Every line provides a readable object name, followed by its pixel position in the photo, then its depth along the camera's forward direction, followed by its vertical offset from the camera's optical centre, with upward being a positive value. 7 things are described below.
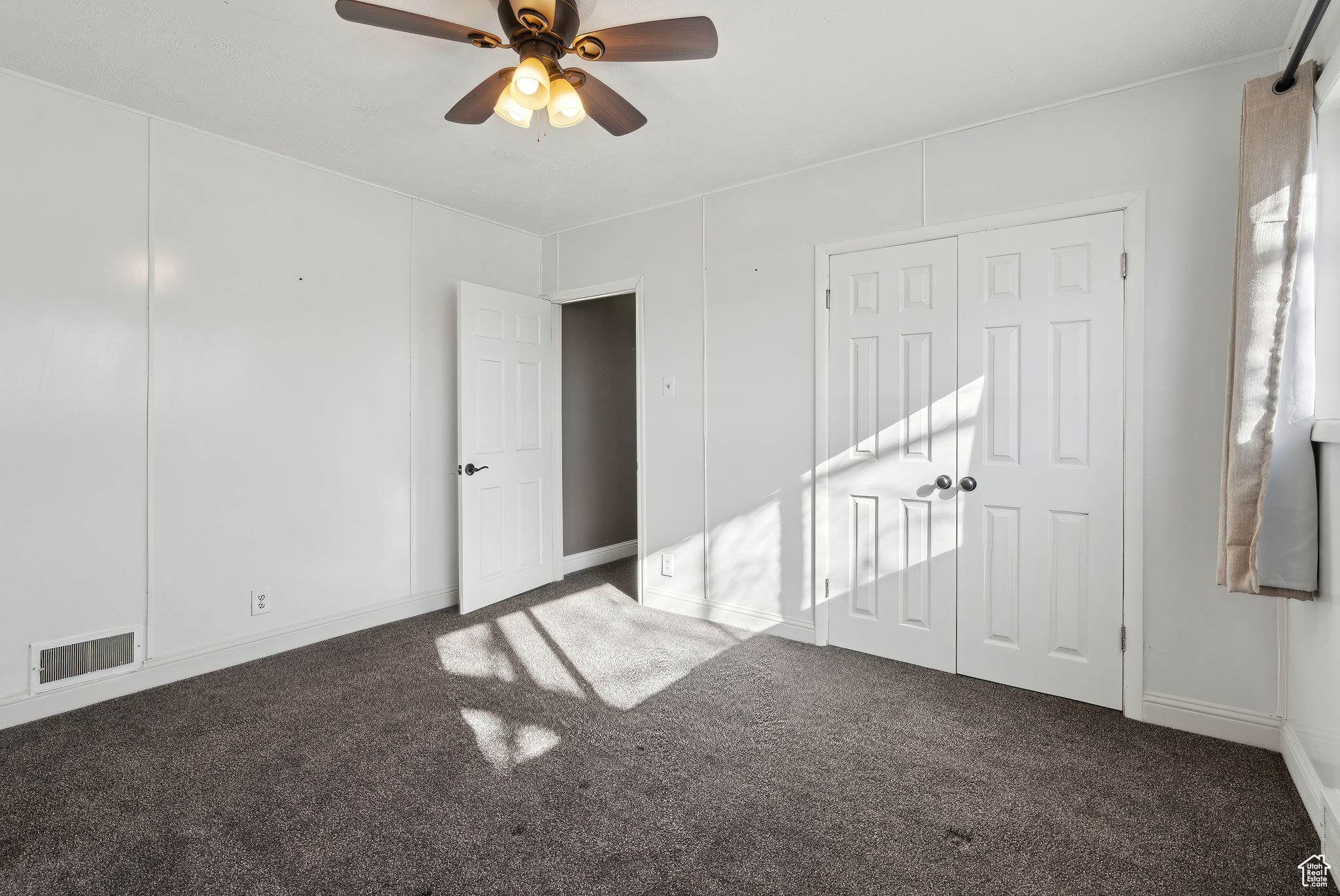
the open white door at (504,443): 3.86 -0.02
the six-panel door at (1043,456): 2.55 -0.06
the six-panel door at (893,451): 2.93 -0.05
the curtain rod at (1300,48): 1.73 +1.15
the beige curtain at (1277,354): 1.89 +0.28
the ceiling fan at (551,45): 1.78 +1.20
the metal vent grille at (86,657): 2.55 -0.94
